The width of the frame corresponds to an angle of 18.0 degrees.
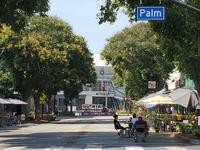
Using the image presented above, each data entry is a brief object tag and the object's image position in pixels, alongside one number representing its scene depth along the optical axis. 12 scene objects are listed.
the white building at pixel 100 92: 173.62
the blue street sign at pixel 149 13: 24.28
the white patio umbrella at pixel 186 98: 41.03
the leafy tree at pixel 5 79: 73.25
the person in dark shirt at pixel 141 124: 33.66
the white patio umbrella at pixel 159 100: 48.59
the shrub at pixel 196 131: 32.46
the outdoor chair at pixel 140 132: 33.34
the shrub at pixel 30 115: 75.38
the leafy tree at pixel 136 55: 75.81
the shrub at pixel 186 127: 35.30
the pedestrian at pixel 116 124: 38.95
